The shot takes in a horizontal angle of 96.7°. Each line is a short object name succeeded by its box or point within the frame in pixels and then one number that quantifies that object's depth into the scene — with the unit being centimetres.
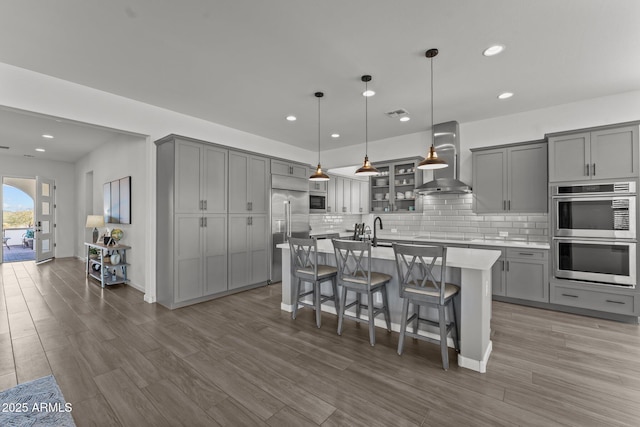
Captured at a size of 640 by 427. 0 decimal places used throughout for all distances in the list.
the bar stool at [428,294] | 245
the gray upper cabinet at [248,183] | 476
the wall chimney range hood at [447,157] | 484
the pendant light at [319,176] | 404
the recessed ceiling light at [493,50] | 276
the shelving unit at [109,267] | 518
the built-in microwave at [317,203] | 635
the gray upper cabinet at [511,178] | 424
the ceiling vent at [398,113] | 443
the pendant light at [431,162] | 307
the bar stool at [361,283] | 289
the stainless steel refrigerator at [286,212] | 545
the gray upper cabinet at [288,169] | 543
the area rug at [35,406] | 185
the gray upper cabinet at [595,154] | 351
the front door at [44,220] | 755
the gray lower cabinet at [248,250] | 477
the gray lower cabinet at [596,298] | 347
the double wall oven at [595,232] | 348
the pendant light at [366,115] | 343
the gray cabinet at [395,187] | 551
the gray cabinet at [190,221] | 404
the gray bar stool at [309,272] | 335
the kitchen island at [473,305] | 244
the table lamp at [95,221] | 630
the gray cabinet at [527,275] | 399
